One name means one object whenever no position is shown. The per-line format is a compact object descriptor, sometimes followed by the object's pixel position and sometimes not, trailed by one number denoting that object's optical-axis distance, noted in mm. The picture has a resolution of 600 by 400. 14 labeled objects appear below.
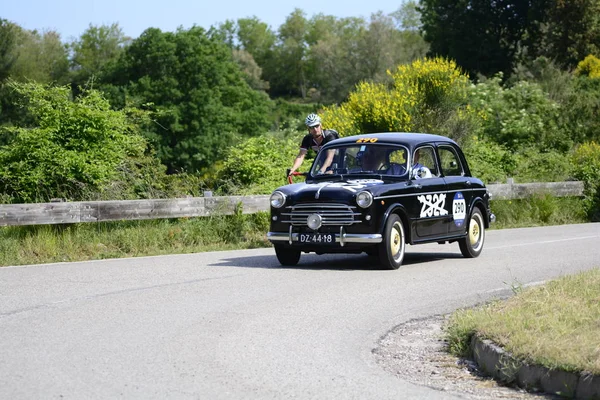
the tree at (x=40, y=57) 84000
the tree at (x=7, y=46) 80769
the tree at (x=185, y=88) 73562
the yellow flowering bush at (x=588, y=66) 61719
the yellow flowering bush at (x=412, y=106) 28938
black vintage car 12898
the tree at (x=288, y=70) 159000
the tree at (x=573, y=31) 67438
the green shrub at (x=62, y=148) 17562
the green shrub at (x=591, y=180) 24703
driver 14023
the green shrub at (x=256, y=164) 21922
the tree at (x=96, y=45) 119250
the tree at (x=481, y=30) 76688
